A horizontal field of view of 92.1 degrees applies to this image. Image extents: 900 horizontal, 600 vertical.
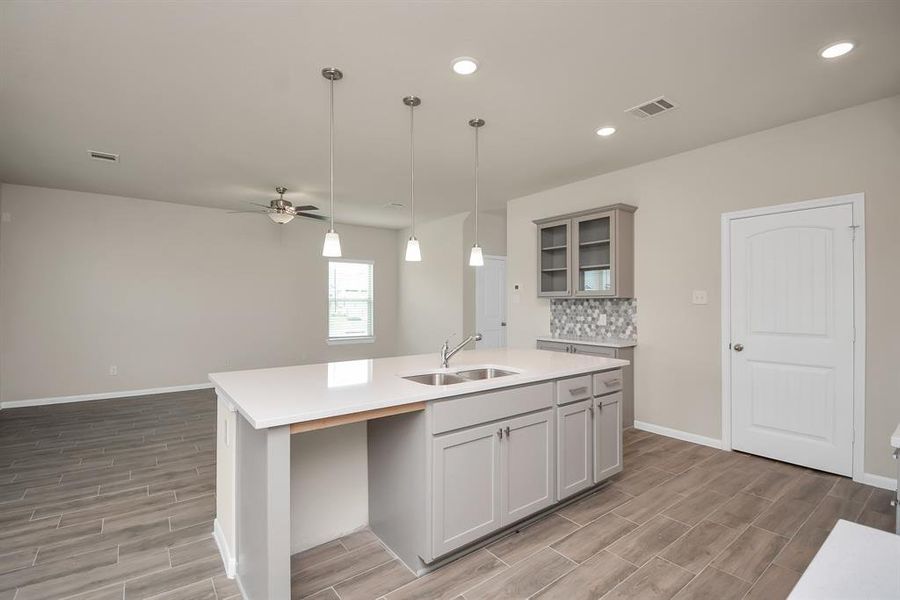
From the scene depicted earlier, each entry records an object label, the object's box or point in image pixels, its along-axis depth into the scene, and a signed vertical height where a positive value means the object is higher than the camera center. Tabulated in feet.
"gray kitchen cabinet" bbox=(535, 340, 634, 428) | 14.06 -2.38
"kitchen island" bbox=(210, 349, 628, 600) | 5.49 -2.41
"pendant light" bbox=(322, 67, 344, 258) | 8.61 +1.26
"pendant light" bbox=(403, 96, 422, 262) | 9.80 +1.26
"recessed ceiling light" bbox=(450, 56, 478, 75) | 8.21 +4.54
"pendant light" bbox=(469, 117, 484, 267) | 10.53 +1.05
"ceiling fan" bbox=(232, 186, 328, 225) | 15.07 +3.13
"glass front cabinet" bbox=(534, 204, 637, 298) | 14.19 +1.67
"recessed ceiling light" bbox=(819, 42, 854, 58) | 7.72 +4.53
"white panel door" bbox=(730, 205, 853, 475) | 10.29 -0.93
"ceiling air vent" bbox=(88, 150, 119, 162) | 13.48 +4.55
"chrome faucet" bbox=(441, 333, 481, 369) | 9.14 -1.14
